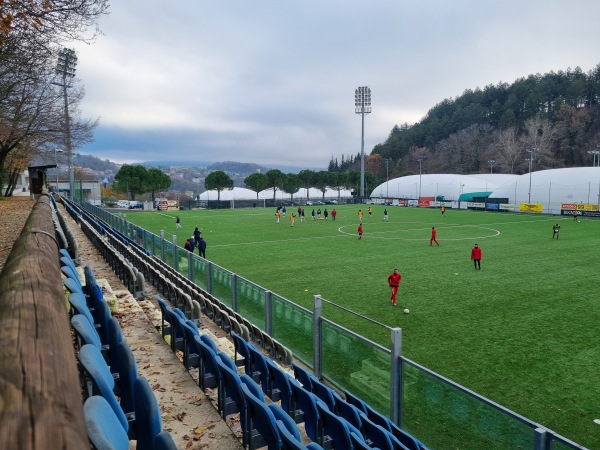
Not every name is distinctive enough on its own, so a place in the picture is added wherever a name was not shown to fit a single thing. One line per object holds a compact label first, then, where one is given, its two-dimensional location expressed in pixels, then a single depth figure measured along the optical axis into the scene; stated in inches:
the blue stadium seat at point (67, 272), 185.0
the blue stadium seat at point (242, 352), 260.7
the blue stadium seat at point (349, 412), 218.5
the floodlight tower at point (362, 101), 3388.3
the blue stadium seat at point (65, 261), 210.7
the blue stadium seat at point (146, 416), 94.9
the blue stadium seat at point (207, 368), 195.6
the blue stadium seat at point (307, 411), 197.9
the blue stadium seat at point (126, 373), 125.9
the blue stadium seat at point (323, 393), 236.7
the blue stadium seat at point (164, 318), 268.4
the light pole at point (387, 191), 3741.9
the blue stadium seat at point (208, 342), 210.7
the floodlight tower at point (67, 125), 1000.2
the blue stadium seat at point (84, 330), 111.2
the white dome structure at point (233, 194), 4180.6
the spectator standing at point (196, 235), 909.9
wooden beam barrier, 38.4
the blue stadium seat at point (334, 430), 181.0
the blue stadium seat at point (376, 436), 200.2
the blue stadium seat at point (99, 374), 85.7
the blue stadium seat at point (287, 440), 124.0
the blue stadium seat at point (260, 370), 238.8
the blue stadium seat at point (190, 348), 222.3
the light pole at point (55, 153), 1462.0
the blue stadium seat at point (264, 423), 140.0
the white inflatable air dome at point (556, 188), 2206.0
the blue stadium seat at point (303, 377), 257.9
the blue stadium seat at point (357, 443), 171.9
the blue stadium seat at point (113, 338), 144.9
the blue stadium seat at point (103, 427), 61.5
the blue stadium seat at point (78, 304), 141.3
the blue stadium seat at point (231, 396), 166.7
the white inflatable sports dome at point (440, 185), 3225.9
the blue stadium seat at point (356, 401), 269.5
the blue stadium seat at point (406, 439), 221.9
